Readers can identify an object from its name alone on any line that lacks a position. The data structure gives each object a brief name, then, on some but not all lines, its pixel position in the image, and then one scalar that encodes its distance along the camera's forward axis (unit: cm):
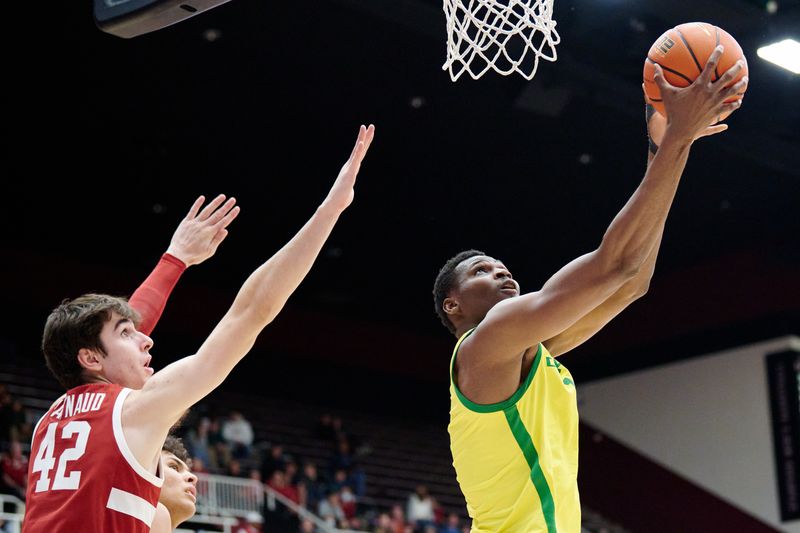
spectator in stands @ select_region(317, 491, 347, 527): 1426
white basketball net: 478
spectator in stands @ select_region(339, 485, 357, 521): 1494
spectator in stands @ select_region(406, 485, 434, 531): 1580
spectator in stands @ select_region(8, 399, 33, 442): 1267
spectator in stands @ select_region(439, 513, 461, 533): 1526
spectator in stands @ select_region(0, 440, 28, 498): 1123
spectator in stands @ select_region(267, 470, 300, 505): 1402
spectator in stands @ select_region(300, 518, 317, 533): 1253
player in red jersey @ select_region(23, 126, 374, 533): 284
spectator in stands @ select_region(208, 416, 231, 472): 1470
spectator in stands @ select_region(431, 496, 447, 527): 1622
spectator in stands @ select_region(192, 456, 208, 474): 1294
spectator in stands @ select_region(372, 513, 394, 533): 1447
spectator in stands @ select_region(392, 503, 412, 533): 1468
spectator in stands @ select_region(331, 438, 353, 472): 1706
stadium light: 1090
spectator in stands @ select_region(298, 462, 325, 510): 1464
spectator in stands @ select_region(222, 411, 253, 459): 1558
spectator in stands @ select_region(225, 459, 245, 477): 1395
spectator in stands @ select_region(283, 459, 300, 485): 1461
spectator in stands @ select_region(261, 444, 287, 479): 1451
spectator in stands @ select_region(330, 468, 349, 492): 1572
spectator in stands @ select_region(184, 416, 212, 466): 1421
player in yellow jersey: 291
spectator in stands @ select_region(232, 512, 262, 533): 1167
